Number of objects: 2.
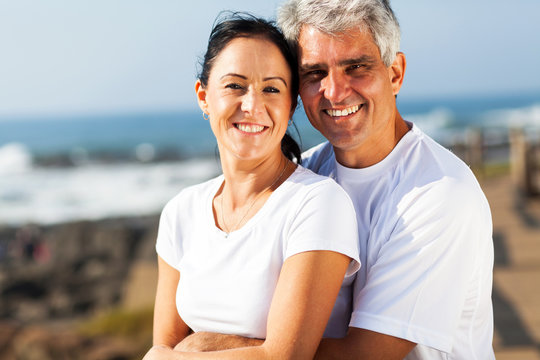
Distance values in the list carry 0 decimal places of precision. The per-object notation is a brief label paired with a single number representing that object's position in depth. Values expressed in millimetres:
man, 1960
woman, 1860
